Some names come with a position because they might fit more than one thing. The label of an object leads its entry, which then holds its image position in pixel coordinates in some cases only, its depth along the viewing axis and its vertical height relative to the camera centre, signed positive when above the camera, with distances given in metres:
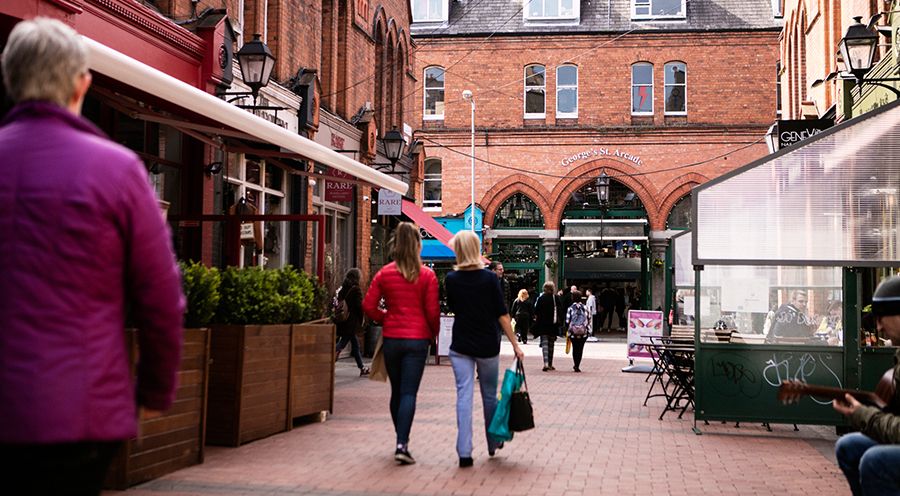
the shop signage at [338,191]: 19.42 +1.62
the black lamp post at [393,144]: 21.59 +2.78
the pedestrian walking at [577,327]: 18.33 -0.87
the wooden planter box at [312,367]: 9.62 -0.88
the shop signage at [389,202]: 22.11 +1.60
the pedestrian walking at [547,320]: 18.66 -0.75
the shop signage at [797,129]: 19.06 +2.81
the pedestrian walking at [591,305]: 31.67 -0.82
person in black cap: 4.34 -0.69
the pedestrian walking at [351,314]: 15.98 -0.58
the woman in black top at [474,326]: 7.94 -0.37
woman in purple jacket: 2.52 -0.02
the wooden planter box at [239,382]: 8.41 -0.88
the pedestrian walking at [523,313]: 25.19 -0.86
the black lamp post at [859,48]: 13.95 +3.14
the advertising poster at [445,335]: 18.09 -1.03
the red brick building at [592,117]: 37.44 +5.96
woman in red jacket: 7.82 -0.31
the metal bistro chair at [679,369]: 11.62 -1.03
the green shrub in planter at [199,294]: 7.57 -0.14
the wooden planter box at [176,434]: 6.53 -1.08
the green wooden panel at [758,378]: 10.16 -0.97
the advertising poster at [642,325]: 18.89 -0.85
